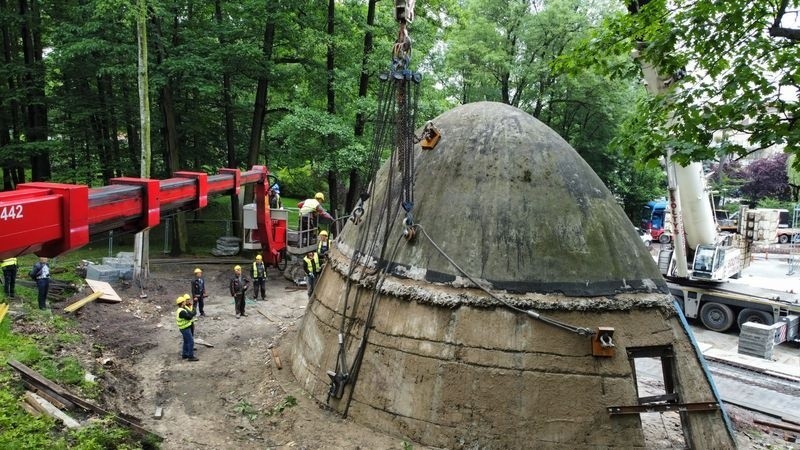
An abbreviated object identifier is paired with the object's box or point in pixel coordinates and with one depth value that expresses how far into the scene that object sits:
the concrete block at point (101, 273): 17.06
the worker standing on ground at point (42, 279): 13.26
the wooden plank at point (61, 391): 8.14
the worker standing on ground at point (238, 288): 14.96
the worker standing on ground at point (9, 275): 13.47
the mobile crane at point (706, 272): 15.62
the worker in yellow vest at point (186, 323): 11.59
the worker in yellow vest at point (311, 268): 16.25
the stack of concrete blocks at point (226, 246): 23.22
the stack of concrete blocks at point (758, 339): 14.45
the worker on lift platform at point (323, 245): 16.77
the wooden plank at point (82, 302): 13.57
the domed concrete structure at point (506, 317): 7.89
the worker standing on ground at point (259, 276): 16.77
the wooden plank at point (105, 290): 15.32
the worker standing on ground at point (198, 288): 14.68
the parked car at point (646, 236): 31.44
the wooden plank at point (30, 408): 7.75
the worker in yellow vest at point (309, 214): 17.67
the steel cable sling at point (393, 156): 8.79
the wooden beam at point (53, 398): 8.24
